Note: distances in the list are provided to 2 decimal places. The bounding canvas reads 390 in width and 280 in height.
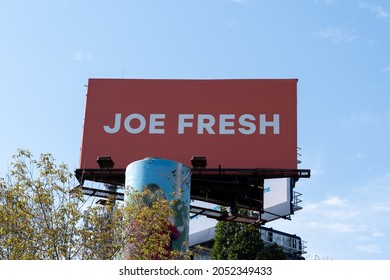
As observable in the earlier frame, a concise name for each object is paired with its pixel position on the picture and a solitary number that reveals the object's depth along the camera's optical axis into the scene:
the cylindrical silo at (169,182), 24.55
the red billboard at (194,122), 27.94
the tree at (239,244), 42.69
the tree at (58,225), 16.42
